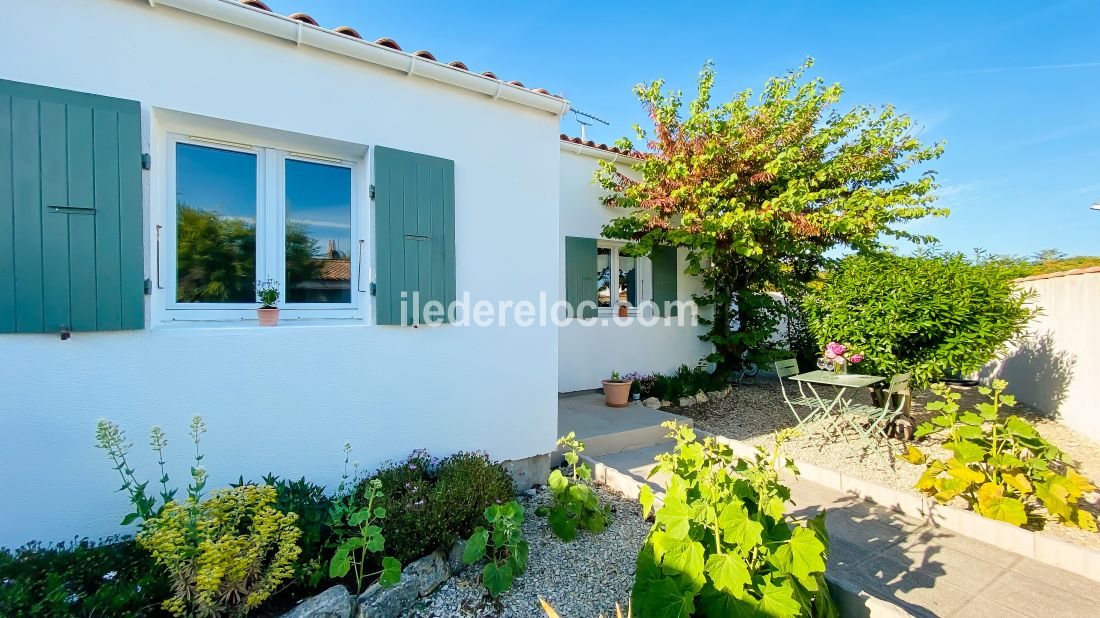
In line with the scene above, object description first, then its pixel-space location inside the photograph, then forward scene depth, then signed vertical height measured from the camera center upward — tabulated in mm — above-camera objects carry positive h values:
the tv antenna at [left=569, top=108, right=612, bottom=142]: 8602 +3742
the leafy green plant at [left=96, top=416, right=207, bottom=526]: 2350 -916
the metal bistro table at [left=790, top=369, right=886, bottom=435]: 4793 -842
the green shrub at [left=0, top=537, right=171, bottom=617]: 1926 -1349
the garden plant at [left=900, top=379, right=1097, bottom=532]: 3211 -1339
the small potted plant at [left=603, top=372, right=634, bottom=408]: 6586 -1307
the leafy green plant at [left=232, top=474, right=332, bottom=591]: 2486 -1352
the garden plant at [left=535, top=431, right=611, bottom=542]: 3262 -1563
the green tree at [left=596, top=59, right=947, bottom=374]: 6492 +2079
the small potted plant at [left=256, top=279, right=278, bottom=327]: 3174 -1
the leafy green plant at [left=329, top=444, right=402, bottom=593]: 2416 -1382
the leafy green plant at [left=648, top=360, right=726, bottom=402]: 7211 -1330
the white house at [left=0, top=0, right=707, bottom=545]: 2551 +462
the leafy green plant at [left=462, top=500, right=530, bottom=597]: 2586 -1523
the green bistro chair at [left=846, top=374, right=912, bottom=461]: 4754 -1222
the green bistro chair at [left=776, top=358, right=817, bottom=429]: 5945 -855
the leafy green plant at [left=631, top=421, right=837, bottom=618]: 1932 -1178
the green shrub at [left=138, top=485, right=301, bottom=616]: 2105 -1229
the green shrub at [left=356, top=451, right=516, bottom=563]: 2809 -1343
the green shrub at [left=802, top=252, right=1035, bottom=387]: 4809 -91
